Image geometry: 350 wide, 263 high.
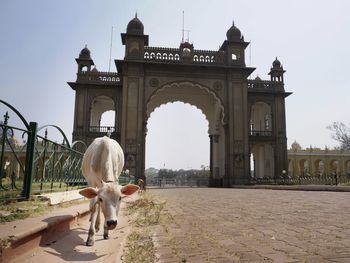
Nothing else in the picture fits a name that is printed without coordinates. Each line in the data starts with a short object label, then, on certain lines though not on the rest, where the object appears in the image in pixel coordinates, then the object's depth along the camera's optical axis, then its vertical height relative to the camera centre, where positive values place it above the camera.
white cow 3.52 -0.11
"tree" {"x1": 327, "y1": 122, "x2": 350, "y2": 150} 49.94 +6.16
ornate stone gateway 26.12 +7.52
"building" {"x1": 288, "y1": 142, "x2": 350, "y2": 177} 48.28 +2.58
